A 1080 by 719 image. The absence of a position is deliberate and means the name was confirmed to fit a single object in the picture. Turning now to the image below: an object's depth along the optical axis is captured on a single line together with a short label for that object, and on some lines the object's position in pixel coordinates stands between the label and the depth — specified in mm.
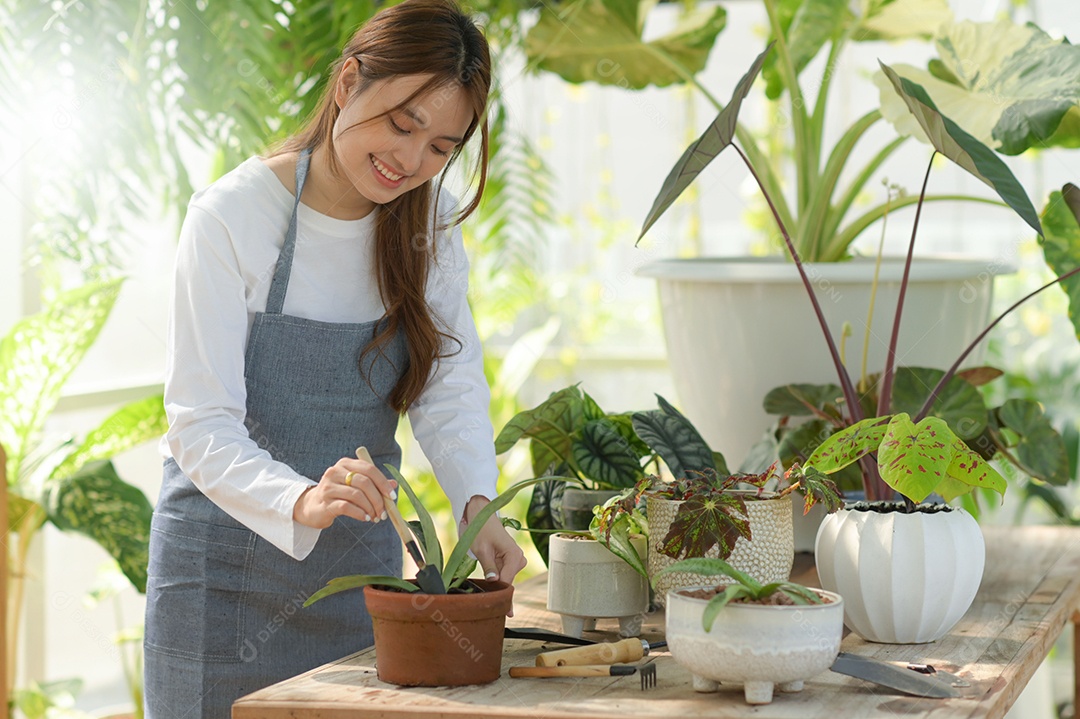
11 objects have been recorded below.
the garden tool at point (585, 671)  2446
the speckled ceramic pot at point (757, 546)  2574
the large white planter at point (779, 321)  3209
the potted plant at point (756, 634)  2326
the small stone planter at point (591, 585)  2611
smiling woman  2696
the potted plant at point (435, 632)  2404
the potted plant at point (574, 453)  2853
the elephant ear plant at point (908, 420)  2534
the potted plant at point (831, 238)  3189
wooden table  2344
